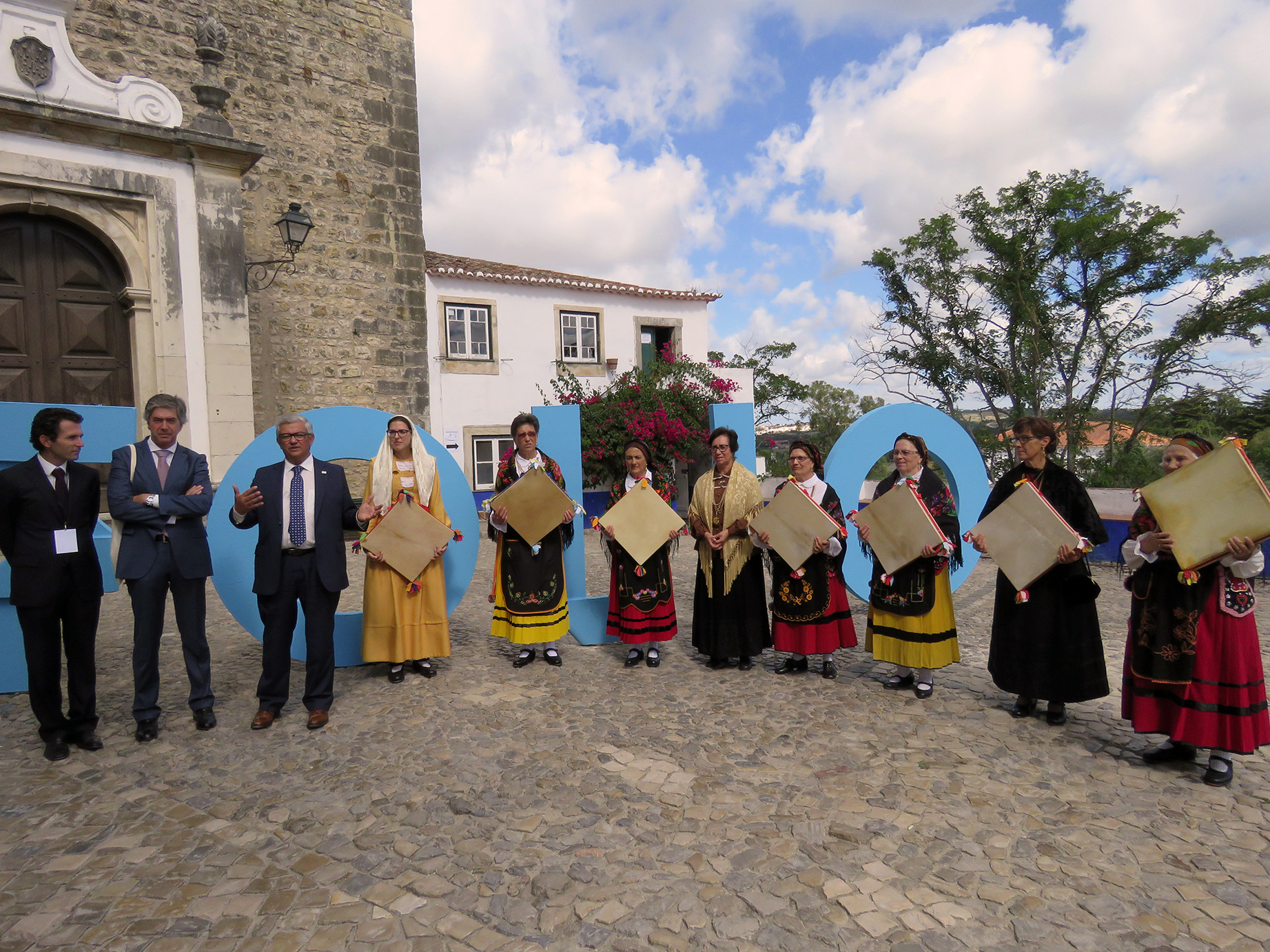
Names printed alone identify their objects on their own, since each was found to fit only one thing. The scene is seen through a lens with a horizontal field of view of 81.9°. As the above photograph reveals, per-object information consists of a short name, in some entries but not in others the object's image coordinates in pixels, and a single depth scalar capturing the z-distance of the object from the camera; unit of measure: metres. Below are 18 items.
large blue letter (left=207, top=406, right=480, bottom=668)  5.05
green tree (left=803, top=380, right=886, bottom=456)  34.50
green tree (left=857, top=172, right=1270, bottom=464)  15.65
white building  15.88
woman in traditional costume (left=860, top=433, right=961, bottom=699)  4.49
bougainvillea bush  14.59
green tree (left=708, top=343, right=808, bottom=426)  25.53
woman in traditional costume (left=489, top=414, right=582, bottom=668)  5.24
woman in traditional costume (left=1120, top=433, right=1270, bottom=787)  3.23
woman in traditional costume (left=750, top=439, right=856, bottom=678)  4.88
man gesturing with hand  4.16
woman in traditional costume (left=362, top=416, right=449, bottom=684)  4.91
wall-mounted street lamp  8.98
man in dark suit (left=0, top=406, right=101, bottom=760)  3.76
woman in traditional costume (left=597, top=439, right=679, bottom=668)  5.27
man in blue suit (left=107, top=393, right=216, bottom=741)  3.94
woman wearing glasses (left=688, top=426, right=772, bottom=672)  5.09
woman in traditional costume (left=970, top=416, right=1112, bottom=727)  3.92
